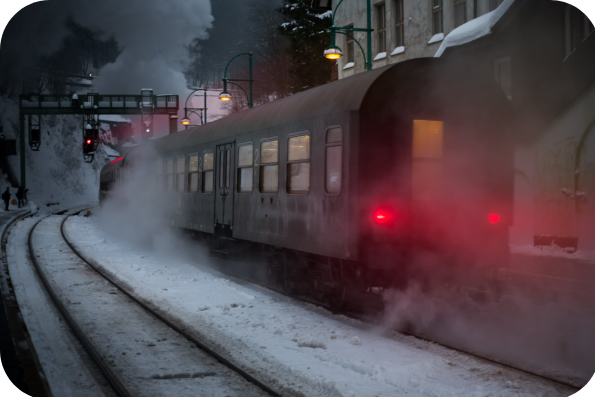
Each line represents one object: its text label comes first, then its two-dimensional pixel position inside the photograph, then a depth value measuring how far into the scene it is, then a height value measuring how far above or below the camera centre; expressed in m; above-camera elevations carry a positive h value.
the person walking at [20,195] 47.43 -0.48
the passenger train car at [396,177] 8.09 +0.13
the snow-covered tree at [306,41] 41.31 +9.29
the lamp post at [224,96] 24.96 +3.49
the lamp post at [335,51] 17.11 +3.58
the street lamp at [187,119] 34.65 +3.75
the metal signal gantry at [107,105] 44.03 +5.62
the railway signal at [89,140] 34.47 +2.56
